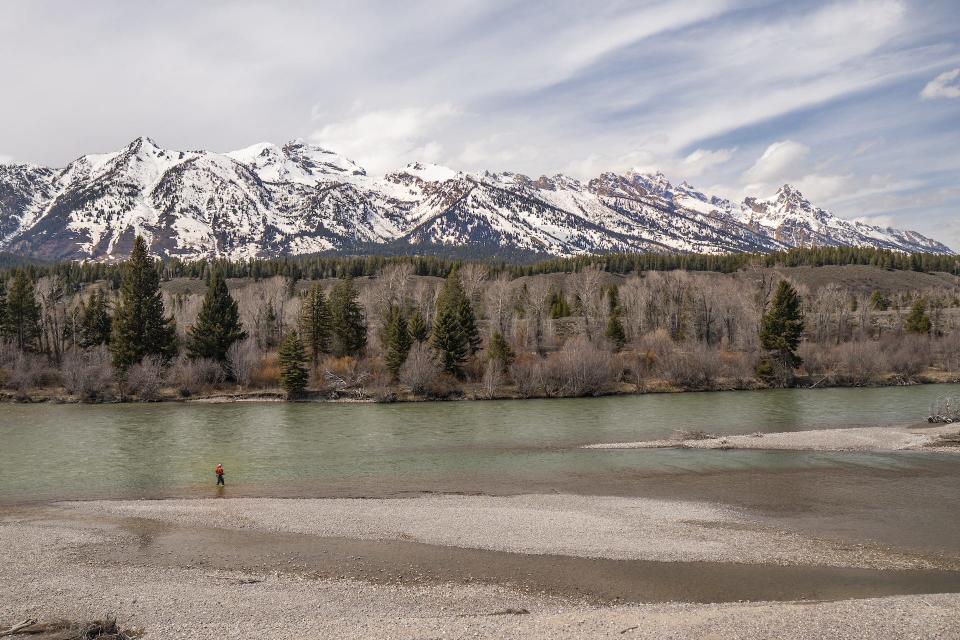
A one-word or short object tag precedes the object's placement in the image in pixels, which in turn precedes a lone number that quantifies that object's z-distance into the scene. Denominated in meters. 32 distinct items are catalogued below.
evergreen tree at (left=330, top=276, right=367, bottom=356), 81.44
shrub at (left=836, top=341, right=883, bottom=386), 78.62
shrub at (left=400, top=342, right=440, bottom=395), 70.44
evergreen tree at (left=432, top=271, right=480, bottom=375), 75.31
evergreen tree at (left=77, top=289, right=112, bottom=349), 81.56
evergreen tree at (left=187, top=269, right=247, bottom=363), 78.12
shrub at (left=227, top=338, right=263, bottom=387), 75.69
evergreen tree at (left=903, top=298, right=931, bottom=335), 98.38
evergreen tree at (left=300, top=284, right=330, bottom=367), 80.56
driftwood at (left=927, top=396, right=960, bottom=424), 47.97
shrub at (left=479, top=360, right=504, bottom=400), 71.12
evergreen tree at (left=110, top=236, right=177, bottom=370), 75.44
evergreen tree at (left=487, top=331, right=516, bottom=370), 74.69
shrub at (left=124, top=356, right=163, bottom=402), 70.12
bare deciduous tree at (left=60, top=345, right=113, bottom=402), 69.06
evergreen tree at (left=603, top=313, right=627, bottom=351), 88.19
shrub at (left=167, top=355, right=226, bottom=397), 73.00
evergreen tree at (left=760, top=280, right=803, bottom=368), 81.31
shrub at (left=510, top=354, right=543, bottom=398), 72.19
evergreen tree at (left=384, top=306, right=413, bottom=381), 73.56
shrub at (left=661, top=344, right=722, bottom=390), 76.44
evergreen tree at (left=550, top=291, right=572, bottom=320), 115.31
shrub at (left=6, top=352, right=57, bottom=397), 71.38
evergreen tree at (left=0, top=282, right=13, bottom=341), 82.38
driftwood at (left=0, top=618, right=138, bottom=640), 14.81
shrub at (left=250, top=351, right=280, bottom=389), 75.62
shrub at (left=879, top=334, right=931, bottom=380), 81.38
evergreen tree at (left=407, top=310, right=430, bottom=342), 77.12
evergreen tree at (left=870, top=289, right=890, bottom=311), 136.62
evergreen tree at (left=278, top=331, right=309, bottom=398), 70.31
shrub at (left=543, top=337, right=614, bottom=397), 72.69
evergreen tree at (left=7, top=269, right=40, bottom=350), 82.56
